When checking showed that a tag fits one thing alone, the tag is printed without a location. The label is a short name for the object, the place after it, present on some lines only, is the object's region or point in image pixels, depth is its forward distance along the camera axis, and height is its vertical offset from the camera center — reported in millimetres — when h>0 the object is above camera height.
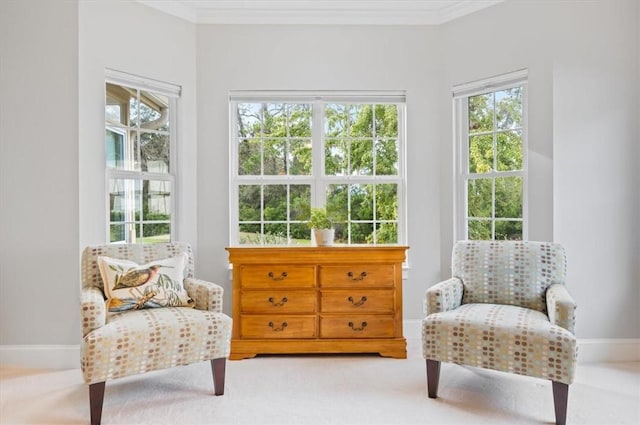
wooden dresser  3303 -607
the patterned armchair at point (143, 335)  2244 -617
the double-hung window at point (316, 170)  3932 +363
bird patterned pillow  2635 -414
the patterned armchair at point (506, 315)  2232 -558
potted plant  3440 -104
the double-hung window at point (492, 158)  3500 +425
